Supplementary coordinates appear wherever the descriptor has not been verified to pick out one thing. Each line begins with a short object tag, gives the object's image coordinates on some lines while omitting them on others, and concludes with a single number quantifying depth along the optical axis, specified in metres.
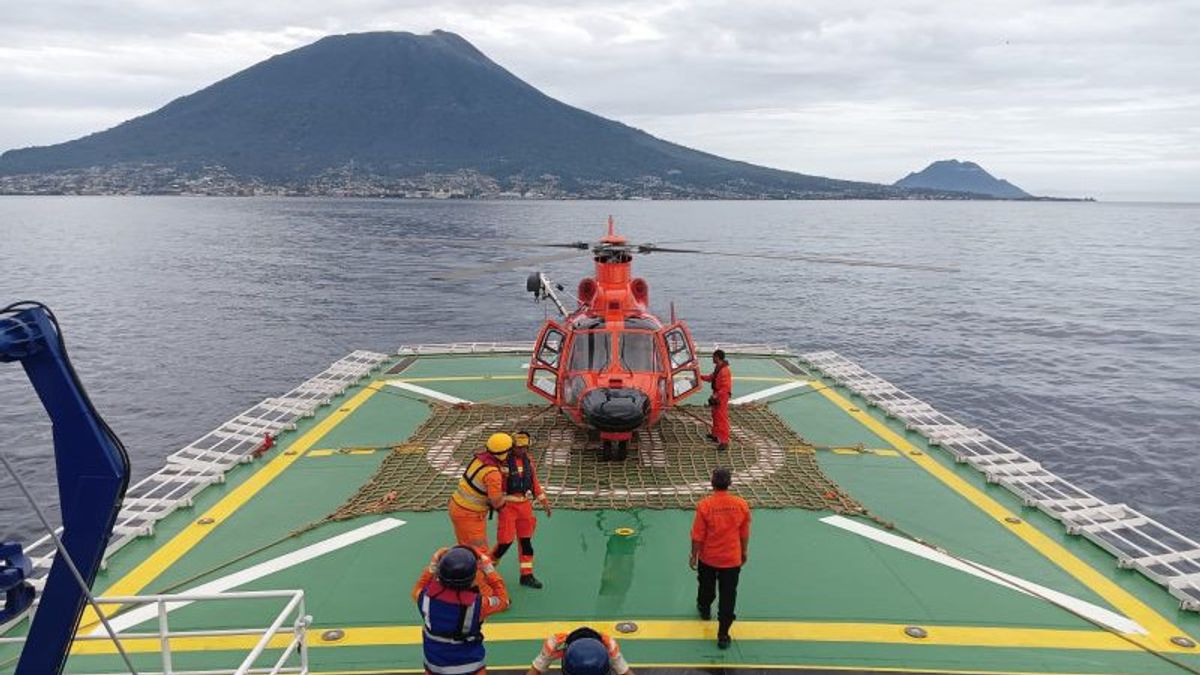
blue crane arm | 4.88
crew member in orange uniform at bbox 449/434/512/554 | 8.01
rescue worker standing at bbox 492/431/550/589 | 8.52
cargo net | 11.52
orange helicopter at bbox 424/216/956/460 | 11.98
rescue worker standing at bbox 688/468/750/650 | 7.31
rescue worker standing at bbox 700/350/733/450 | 13.05
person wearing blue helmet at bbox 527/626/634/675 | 4.08
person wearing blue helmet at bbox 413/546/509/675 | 5.14
